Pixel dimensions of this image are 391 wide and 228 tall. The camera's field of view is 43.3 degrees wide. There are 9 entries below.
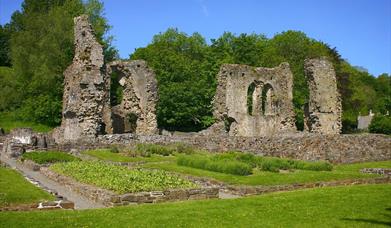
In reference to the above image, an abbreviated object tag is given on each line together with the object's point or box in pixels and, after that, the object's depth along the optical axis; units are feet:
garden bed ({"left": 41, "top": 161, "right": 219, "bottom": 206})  50.34
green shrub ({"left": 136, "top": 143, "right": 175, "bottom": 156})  99.76
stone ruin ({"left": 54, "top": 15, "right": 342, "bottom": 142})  120.26
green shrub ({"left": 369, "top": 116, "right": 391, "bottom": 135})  176.65
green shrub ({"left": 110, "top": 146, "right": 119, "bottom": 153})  101.63
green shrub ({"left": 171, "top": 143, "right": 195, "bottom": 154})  102.87
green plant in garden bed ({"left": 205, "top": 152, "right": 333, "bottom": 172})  74.32
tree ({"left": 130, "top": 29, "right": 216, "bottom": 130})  176.65
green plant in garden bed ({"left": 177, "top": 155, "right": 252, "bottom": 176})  69.56
